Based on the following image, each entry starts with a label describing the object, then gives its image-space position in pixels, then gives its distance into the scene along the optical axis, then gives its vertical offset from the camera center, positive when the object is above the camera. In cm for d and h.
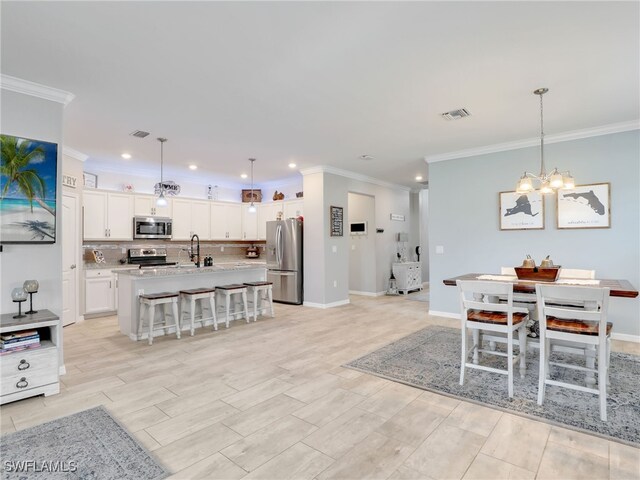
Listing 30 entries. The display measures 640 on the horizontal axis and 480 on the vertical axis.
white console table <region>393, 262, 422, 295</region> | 840 -83
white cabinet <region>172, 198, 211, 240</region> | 724 +53
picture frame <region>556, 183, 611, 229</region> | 446 +46
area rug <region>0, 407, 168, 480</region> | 188 -125
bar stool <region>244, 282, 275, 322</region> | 560 -88
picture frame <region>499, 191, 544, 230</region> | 492 +45
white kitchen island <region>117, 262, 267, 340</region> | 452 -56
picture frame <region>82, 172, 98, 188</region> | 628 +119
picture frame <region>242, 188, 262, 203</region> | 869 +119
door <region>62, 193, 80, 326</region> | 521 -20
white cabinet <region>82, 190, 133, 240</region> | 605 +51
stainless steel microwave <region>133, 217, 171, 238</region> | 659 +32
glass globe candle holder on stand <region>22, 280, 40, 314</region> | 297 -37
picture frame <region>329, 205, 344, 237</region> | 677 +42
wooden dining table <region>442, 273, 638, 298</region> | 274 -40
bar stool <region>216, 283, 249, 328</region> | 512 -79
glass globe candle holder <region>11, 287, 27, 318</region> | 293 -45
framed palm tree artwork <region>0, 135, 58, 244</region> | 300 +49
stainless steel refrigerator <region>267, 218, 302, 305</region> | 693 -35
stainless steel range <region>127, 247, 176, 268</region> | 666 -26
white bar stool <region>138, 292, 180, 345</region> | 431 -80
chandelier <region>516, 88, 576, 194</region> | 330 +58
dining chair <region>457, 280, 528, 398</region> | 286 -68
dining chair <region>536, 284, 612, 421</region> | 246 -66
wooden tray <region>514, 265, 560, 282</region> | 342 -33
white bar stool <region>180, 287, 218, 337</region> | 466 -85
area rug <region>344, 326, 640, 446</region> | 242 -126
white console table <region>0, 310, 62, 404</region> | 268 -98
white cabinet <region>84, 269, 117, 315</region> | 577 -82
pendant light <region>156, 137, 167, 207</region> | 493 +148
